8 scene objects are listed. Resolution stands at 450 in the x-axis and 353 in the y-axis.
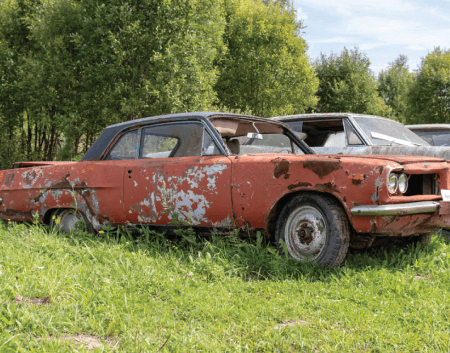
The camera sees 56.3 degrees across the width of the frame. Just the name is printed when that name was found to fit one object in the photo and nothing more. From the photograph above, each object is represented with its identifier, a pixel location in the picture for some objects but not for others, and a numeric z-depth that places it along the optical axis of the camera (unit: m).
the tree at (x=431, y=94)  25.55
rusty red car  3.43
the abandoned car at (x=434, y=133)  7.56
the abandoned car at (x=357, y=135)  5.83
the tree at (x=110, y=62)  14.23
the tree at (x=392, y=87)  43.22
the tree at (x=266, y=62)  24.86
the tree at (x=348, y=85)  31.84
